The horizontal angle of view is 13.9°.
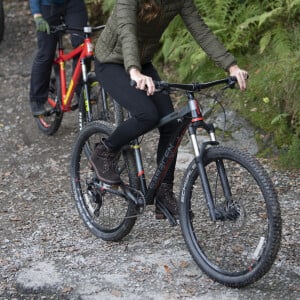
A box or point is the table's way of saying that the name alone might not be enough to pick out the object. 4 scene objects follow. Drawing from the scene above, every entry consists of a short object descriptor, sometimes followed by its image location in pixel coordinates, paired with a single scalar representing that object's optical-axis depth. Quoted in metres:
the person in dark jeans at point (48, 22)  13.25
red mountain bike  12.16
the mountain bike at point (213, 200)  7.95
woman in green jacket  8.28
